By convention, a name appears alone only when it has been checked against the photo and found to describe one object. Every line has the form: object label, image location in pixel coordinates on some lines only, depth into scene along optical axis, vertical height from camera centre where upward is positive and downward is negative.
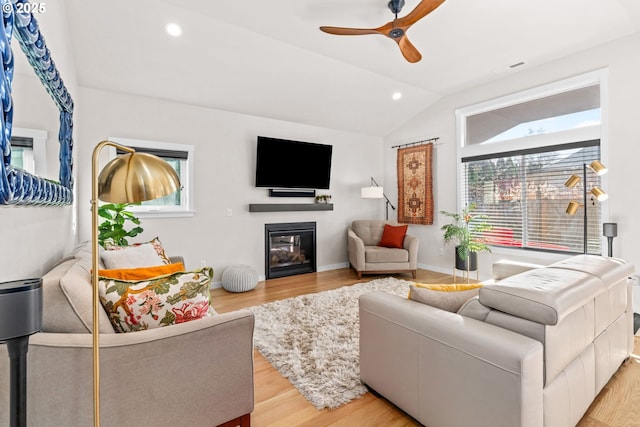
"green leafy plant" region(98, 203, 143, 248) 3.12 -0.13
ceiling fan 2.38 +1.62
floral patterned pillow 1.32 -0.39
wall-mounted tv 4.62 +0.80
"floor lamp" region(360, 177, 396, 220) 5.36 +0.37
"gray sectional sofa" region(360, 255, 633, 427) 1.19 -0.63
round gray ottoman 4.04 -0.89
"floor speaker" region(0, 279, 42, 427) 0.75 -0.29
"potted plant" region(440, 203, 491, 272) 4.27 -0.32
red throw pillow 5.01 -0.39
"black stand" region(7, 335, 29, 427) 0.80 -0.45
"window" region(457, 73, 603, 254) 3.68 +0.69
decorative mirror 0.90 +0.43
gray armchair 4.74 -0.72
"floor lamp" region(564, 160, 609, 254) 3.04 +0.21
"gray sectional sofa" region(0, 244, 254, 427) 1.10 -0.62
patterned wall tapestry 5.29 +0.51
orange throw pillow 1.68 -0.35
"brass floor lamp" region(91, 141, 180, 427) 1.02 +0.10
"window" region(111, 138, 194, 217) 3.79 +0.45
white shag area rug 1.93 -1.08
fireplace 4.79 -0.59
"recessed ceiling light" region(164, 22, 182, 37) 2.99 +1.84
